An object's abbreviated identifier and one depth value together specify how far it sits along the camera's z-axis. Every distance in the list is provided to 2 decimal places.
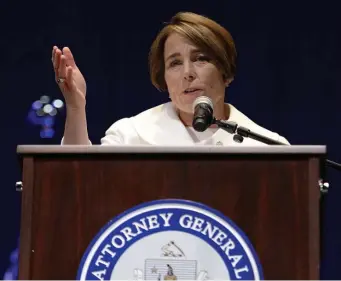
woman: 7.13
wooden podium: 6.20
